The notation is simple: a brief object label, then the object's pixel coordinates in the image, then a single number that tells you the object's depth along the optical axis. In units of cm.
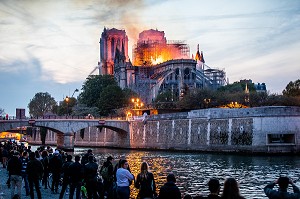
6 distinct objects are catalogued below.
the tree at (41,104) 18738
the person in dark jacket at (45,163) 2192
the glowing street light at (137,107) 9370
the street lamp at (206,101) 8894
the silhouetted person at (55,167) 2039
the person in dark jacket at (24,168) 2025
